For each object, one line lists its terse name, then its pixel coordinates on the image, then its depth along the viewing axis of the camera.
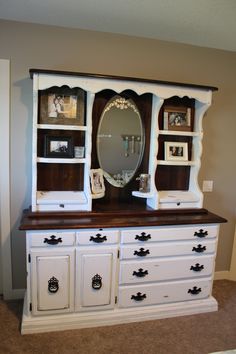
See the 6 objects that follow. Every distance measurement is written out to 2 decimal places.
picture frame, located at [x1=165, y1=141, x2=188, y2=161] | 2.45
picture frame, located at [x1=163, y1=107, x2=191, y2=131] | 2.42
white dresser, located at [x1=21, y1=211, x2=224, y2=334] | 1.96
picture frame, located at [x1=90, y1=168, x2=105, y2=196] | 2.28
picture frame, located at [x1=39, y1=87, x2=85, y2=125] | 2.15
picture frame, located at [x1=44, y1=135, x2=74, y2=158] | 2.19
